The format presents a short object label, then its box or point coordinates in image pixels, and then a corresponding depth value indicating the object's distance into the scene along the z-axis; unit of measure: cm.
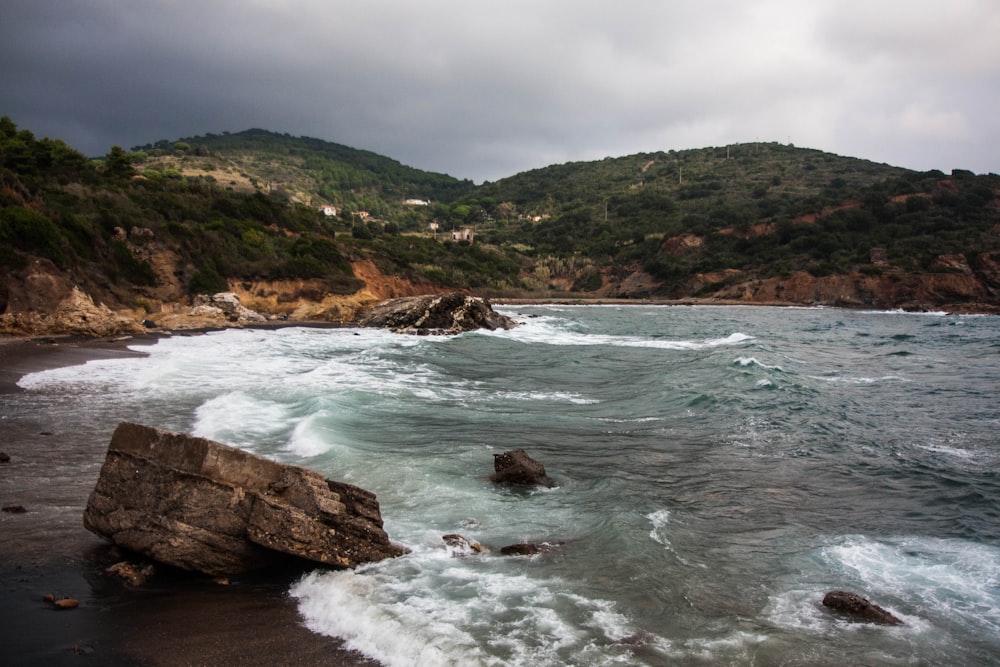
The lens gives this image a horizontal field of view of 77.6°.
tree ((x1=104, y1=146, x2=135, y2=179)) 4462
